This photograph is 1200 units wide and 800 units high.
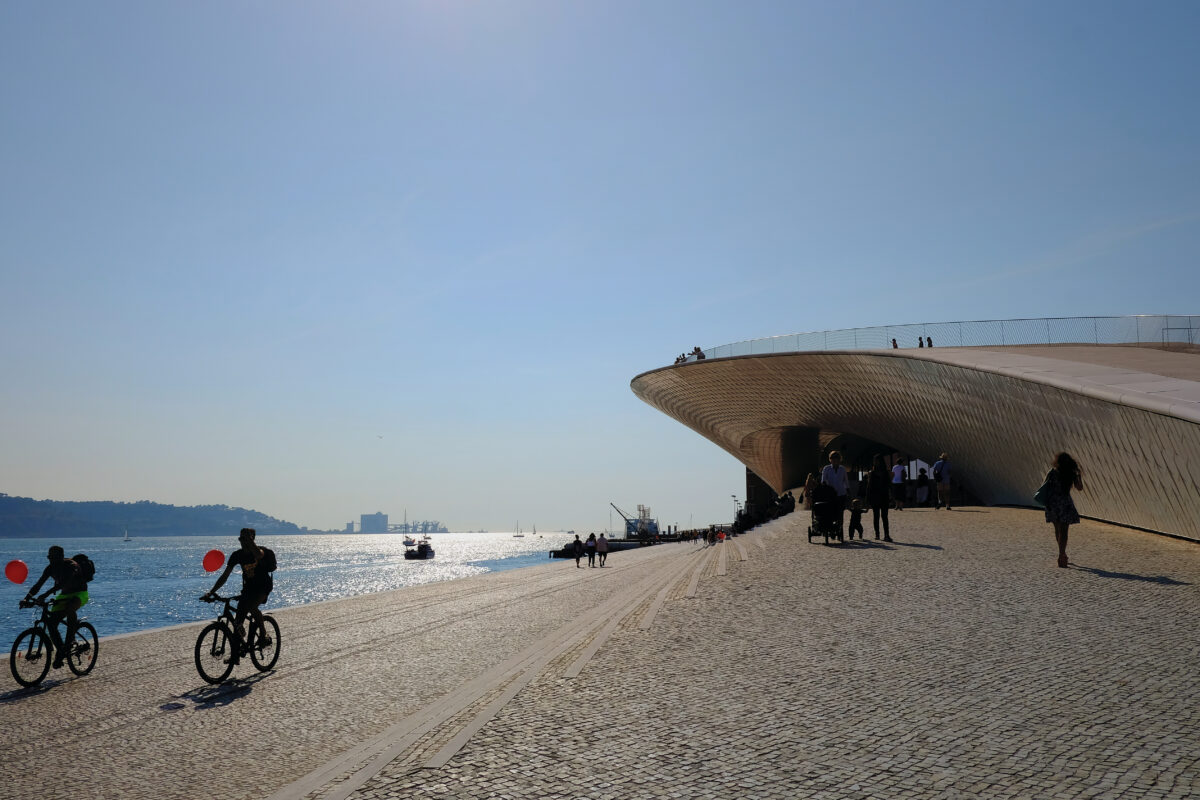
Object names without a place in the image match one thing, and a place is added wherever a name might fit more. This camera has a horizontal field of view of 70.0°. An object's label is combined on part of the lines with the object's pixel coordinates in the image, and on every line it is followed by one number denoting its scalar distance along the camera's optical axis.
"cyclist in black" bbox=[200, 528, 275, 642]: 8.82
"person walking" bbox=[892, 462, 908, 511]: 27.55
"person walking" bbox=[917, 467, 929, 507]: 28.80
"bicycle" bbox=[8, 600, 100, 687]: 8.65
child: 16.99
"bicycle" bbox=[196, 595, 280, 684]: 8.27
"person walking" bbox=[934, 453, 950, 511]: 24.63
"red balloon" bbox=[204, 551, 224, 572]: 9.12
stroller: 16.75
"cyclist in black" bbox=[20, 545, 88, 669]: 8.94
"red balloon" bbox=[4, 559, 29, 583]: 9.41
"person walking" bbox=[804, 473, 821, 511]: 19.99
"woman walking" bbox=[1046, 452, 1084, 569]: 11.70
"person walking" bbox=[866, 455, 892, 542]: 16.67
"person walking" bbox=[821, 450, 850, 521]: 17.05
